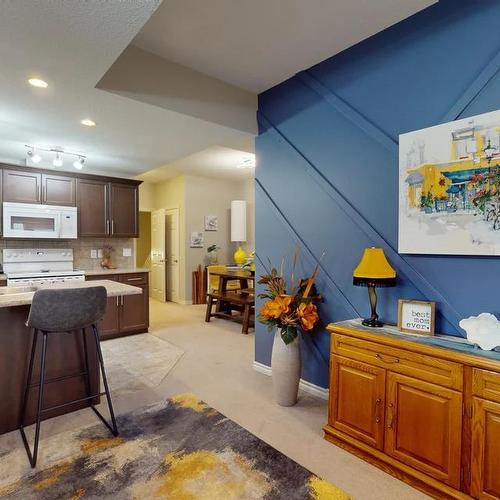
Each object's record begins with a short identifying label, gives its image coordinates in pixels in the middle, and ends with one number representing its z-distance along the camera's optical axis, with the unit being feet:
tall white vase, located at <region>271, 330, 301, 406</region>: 8.82
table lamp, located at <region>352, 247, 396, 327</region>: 7.26
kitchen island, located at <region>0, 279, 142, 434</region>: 7.68
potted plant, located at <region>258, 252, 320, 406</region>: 8.71
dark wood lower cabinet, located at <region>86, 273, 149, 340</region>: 15.05
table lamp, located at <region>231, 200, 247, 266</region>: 23.48
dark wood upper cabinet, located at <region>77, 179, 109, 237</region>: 15.87
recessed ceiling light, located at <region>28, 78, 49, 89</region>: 8.31
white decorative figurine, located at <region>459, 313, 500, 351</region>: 5.66
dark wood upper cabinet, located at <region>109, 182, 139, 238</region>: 16.76
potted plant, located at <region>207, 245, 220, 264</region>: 24.35
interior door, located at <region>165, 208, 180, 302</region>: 24.09
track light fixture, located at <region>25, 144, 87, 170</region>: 14.05
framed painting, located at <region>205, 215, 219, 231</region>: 24.27
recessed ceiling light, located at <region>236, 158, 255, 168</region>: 18.87
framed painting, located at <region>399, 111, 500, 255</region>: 6.31
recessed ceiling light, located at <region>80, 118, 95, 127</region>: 10.94
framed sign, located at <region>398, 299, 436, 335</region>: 6.77
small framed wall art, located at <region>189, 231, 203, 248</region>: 23.58
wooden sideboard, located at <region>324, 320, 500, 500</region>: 5.25
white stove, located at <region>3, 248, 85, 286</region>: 14.16
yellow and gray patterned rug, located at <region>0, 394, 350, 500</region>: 5.74
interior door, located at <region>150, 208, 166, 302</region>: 24.79
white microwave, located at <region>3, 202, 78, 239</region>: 13.97
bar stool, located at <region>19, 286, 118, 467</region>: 6.73
